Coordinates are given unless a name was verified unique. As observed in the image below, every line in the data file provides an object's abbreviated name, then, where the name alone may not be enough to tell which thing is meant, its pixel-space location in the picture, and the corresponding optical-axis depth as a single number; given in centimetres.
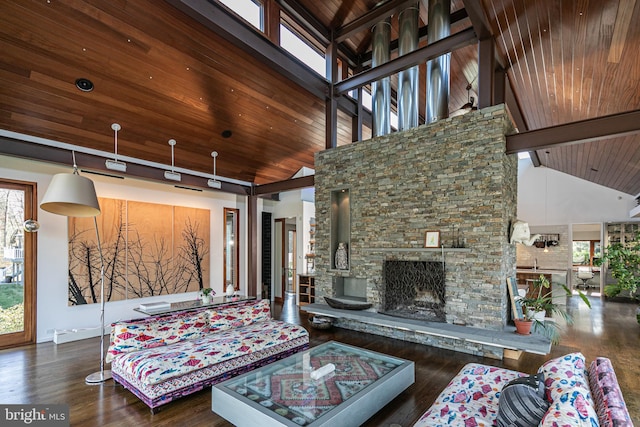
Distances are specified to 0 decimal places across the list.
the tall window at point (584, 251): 1157
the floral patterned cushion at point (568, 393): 161
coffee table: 250
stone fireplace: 442
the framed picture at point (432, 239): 486
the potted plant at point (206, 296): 512
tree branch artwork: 575
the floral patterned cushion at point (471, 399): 217
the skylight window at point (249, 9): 442
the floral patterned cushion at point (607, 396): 167
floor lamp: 338
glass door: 500
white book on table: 492
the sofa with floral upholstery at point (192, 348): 314
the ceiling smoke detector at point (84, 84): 436
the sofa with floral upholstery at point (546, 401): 168
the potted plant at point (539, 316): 413
